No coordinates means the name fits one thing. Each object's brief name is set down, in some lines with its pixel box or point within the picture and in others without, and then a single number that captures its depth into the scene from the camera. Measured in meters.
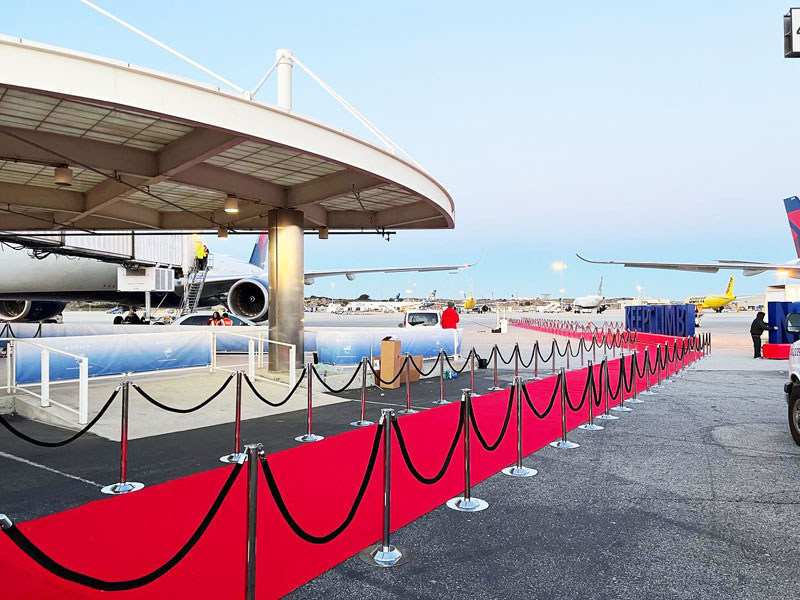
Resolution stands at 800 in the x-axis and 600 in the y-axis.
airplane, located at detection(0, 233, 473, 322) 21.09
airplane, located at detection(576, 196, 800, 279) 28.25
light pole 63.16
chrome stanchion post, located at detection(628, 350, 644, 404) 11.19
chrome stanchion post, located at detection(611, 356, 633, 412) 10.32
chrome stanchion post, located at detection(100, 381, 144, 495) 5.64
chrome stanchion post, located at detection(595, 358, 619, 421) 9.51
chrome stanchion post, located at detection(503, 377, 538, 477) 6.31
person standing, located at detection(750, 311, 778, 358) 18.92
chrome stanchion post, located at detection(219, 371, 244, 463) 6.87
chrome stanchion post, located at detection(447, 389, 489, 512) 5.29
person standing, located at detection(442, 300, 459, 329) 16.61
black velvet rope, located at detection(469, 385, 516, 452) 5.51
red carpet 3.81
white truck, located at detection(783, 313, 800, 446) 7.32
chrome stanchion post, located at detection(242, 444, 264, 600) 3.35
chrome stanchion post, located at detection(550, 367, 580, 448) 7.62
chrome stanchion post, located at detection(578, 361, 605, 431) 8.73
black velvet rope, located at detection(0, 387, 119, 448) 5.48
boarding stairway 25.53
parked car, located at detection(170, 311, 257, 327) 20.52
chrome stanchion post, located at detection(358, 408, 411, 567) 4.17
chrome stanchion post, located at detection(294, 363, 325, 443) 7.82
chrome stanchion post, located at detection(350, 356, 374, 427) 8.88
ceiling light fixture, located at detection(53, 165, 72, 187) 9.09
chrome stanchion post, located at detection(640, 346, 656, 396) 12.16
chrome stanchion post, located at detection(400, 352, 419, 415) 9.82
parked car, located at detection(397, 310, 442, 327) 18.92
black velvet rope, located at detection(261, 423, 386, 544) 3.49
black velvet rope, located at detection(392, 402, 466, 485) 4.49
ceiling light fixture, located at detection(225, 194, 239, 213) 11.93
